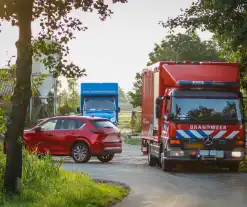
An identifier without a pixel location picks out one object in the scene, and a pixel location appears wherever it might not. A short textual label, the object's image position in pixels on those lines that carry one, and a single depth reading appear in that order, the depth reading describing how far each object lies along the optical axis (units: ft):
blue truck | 134.21
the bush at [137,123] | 176.29
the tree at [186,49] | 232.32
